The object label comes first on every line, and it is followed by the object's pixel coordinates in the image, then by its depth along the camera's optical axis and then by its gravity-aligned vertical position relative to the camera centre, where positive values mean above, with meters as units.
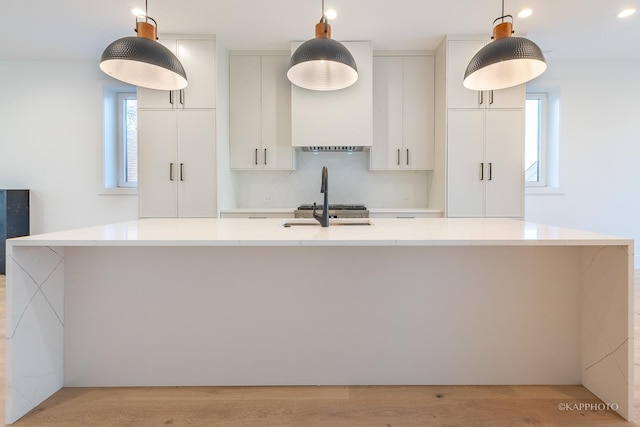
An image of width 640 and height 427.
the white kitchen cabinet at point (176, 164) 3.36 +0.43
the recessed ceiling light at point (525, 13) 2.86 +1.62
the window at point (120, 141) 4.09 +0.80
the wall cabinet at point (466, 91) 3.30 +1.11
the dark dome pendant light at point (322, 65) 1.83 +0.81
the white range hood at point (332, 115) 3.49 +0.93
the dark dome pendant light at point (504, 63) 1.74 +0.79
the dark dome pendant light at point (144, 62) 1.72 +0.78
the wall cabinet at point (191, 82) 3.32 +1.20
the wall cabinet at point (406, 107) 3.65 +1.06
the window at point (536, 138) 4.11 +0.83
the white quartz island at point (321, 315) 1.70 -0.52
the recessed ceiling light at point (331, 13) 2.90 +1.64
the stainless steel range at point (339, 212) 3.39 -0.03
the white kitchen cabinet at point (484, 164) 3.33 +0.43
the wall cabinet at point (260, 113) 3.67 +1.00
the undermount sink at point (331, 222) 2.07 -0.09
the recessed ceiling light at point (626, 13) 2.92 +1.65
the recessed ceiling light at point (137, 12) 2.85 +1.62
